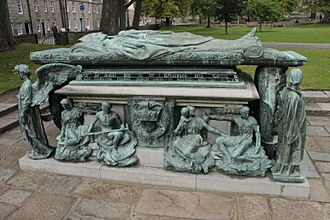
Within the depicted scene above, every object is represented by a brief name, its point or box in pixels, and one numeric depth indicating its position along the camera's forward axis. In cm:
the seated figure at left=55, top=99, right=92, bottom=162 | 442
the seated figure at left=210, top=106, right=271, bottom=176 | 391
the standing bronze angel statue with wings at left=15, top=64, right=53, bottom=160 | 427
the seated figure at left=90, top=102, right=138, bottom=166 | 428
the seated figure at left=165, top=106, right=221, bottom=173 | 405
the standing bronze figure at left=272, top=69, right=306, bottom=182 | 355
